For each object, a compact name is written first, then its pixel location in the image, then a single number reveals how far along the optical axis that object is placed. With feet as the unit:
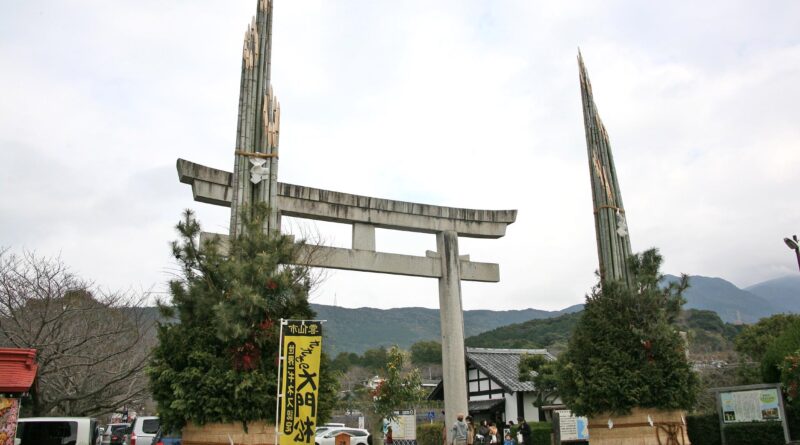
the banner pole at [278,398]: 27.43
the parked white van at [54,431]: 44.86
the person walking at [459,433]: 46.98
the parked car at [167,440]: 41.98
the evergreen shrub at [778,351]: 46.78
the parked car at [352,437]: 78.75
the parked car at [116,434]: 63.17
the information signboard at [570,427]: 65.56
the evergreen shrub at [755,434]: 49.14
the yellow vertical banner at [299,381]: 27.84
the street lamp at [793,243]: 52.51
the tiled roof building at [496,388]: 85.05
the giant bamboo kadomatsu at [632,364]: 33.47
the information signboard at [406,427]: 87.53
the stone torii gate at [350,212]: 36.22
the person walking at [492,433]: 57.87
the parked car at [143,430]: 50.16
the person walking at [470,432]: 48.13
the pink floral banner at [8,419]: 36.47
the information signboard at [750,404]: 47.01
